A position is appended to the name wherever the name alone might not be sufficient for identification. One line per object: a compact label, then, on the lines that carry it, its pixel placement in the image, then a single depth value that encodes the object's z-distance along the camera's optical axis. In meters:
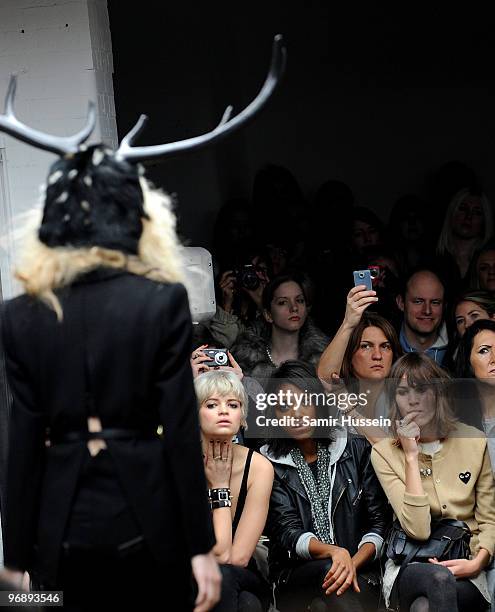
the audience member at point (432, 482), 7.28
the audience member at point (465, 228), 10.91
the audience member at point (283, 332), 8.55
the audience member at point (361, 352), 8.12
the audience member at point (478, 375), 7.75
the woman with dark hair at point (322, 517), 7.53
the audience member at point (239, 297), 8.90
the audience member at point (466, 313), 8.59
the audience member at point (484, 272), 9.82
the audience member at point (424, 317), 8.74
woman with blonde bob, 7.22
